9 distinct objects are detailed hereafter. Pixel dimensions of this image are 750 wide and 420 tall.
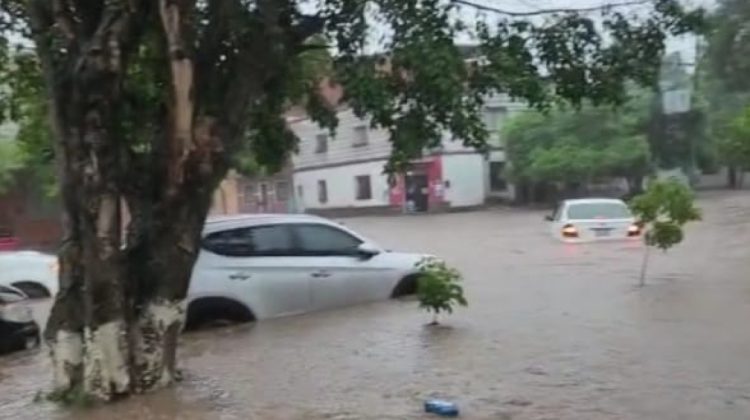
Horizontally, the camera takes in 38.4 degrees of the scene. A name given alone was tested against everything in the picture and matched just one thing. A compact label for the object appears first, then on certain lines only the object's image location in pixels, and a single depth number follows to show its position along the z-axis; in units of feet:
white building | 163.73
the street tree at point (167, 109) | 27.02
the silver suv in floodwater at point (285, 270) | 42.63
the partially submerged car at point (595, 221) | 82.79
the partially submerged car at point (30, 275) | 65.21
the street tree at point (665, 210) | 56.44
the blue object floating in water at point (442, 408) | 25.55
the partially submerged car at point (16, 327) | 40.98
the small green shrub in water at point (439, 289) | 40.81
